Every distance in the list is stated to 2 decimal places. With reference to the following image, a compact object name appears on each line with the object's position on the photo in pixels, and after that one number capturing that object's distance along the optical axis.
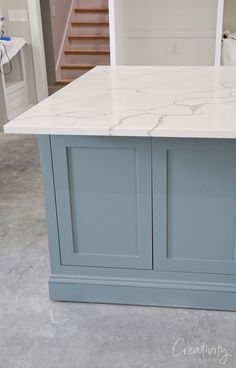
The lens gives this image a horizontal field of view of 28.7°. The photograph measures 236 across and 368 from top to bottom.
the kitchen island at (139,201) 1.81
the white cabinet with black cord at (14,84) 5.00
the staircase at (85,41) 6.94
